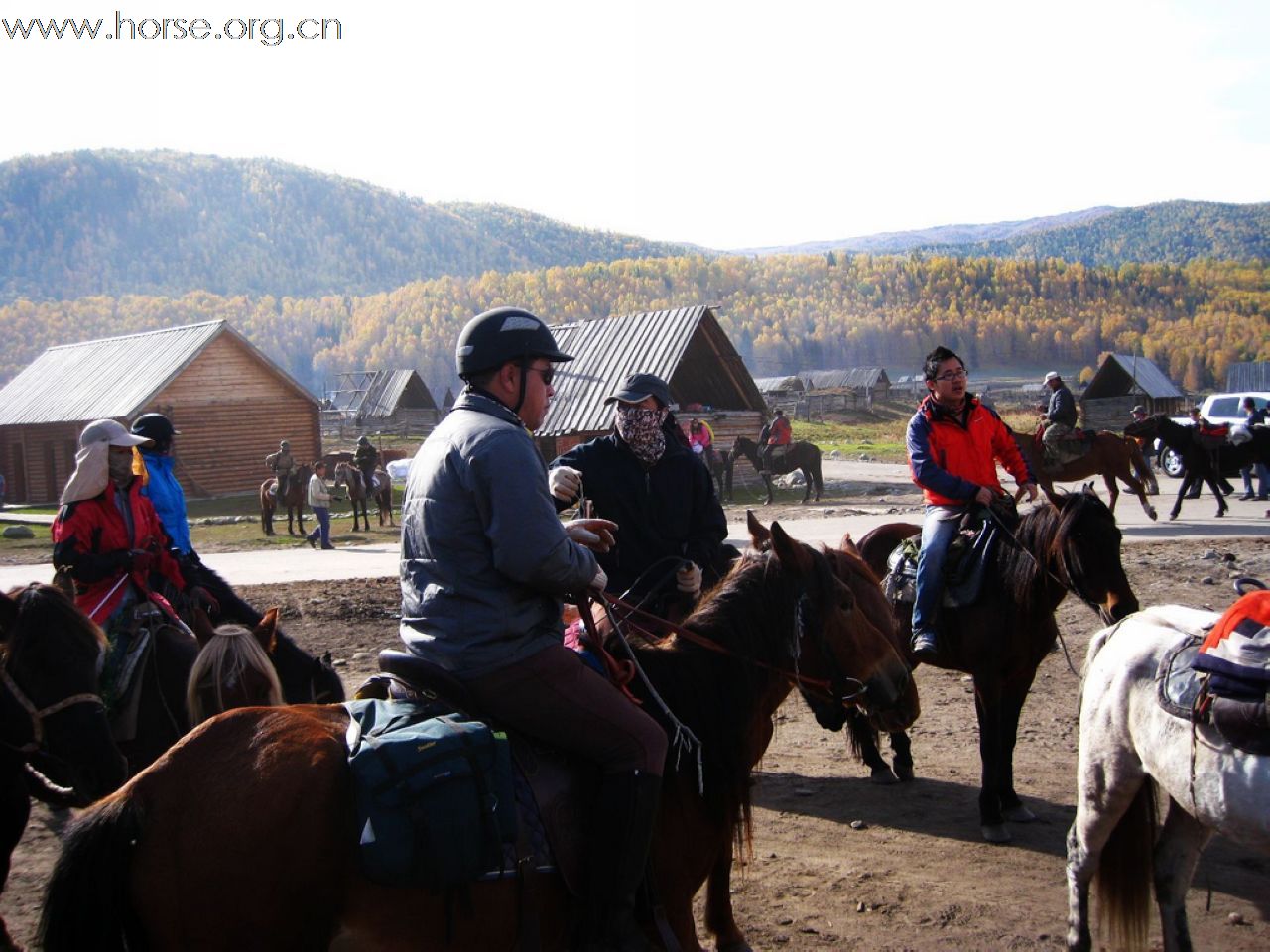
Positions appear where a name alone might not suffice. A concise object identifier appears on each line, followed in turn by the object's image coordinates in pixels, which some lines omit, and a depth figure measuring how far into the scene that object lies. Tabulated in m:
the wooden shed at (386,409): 56.22
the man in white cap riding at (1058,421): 19.59
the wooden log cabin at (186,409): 33.50
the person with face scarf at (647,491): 5.42
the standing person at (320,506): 19.72
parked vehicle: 32.15
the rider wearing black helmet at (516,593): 2.85
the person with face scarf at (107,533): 5.69
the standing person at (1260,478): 22.43
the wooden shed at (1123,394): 48.69
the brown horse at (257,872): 2.56
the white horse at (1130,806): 4.07
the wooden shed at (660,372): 30.47
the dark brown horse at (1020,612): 5.65
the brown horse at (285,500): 22.58
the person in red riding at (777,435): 27.62
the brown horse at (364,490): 23.56
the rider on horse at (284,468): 22.92
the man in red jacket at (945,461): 6.07
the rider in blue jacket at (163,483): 6.55
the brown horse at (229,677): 5.07
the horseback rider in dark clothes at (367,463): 24.10
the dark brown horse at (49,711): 4.51
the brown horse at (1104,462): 19.64
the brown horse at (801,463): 26.66
